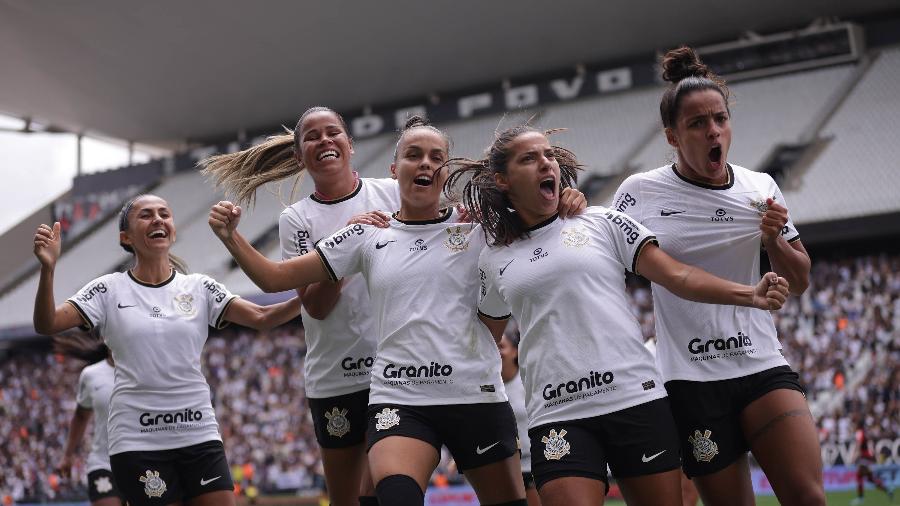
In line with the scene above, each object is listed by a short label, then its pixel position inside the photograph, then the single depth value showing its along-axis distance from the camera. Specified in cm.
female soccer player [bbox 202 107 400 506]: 634
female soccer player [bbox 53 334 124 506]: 1046
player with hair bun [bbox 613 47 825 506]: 511
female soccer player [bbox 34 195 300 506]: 679
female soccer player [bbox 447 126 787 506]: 479
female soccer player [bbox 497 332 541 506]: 930
